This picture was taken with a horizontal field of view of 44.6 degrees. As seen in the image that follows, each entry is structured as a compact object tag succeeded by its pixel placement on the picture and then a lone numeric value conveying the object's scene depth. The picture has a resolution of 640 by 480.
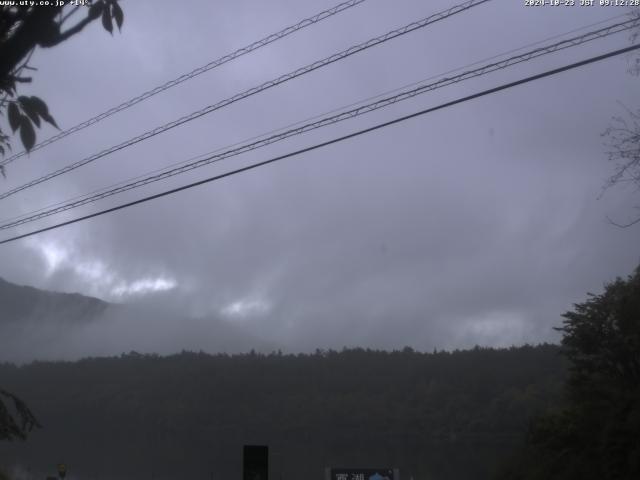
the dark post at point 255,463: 10.05
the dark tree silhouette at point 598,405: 19.00
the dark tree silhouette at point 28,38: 3.27
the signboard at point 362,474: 14.41
